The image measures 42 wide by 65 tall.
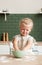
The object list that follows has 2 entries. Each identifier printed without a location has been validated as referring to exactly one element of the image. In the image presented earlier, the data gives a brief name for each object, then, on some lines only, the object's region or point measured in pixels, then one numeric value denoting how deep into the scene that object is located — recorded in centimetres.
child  182
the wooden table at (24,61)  147
